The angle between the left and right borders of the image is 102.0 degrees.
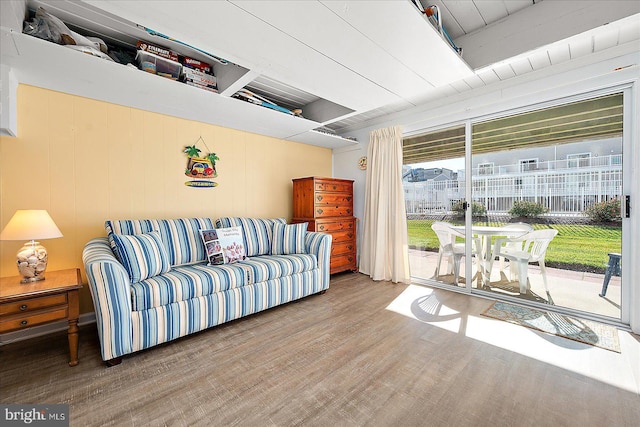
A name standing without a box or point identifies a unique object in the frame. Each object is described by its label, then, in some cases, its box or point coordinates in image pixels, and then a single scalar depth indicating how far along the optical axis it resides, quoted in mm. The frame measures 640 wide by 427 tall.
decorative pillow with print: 2713
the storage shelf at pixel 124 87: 1771
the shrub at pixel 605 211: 2352
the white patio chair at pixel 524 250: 2779
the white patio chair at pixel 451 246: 3344
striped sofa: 1801
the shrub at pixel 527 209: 2766
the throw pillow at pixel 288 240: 3273
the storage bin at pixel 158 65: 2031
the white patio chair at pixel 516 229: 2879
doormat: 2092
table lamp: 1842
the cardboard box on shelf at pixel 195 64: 2266
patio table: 3082
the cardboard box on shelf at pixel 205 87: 2268
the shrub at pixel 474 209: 3160
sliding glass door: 2416
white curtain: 3703
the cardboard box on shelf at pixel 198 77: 2240
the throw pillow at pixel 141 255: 2057
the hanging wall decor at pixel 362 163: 4301
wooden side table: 1644
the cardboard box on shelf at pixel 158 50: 2010
